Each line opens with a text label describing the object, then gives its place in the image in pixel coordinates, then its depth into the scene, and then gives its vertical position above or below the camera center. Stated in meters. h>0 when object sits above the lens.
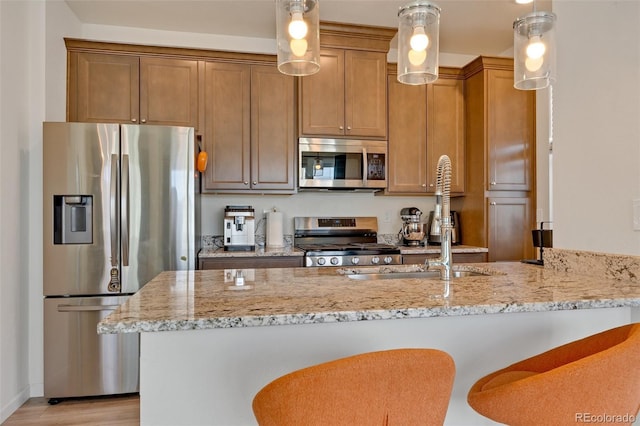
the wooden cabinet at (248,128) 3.25 +0.70
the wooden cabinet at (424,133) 3.56 +0.73
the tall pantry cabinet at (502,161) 3.46 +0.45
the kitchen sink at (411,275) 1.79 -0.27
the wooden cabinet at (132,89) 3.07 +0.97
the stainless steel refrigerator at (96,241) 2.57 -0.16
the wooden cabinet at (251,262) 2.97 -0.35
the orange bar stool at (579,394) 0.97 -0.43
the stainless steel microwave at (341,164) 3.35 +0.43
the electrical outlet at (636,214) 1.53 +0.00
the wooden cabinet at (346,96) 3.33 +0.98
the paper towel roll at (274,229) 3.50 -0.12
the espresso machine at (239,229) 3.22 -0.11
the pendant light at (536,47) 1.50 +0.63
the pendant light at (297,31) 1.42 +0.65
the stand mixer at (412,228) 3.67 -0.12
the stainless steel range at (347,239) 3.16 -0.22
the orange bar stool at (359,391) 0.85 -0.37
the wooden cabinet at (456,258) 3.29 -0.35
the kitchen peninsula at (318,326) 1.07 -0.35
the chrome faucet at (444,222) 1.64 -0.03
